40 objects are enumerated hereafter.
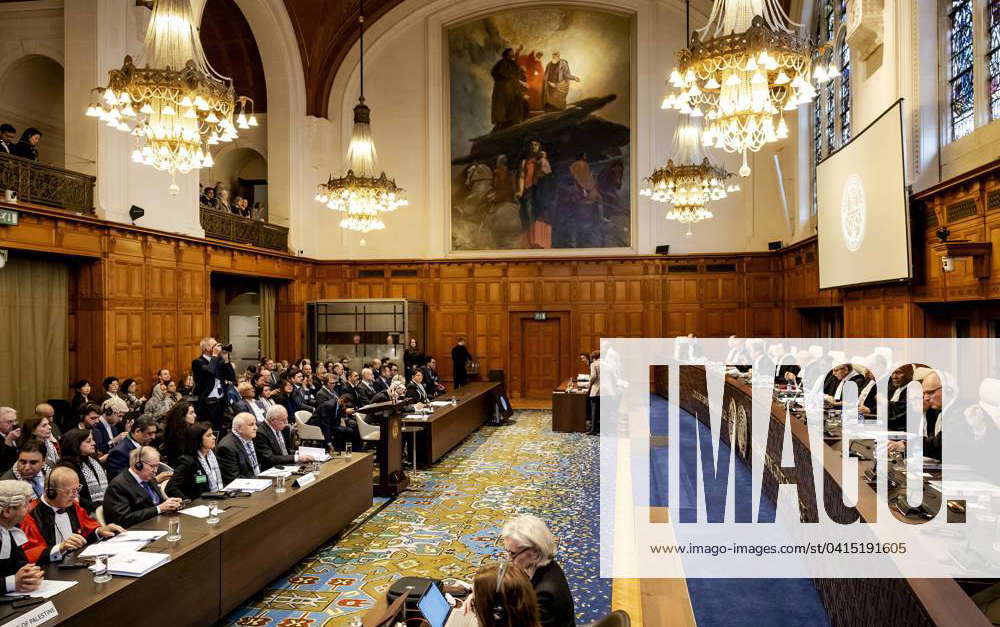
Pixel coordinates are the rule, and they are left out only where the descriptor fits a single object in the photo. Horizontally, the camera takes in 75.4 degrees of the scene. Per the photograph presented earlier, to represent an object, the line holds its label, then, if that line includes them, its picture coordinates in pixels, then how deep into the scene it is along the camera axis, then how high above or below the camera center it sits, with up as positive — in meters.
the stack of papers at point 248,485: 5.21 -1.33
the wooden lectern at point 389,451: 7.74 -1.58
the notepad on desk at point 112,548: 3.67 -1.30
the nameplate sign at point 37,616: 2.83 -1.30
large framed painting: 16.81 +5.04
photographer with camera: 9.23 -0.83
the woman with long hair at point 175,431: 5.86 -0.98
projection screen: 8.22 +1.56
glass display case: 16.11 -0.15
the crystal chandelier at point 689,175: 10.43 +2.33
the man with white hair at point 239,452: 5.79 -1.17
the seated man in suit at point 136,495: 4.43 -1.20
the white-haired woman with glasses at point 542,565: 2.81 -1.11
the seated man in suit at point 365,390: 10.90 -1.16
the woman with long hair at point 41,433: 5.89 -0.99
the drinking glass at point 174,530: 3.94 -1.29
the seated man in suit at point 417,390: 11.46 -1.23
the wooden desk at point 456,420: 9.15 -1.63
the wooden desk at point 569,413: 12.00 -1.74
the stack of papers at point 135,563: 3.45 -1.31
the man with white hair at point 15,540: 3.16 -1.11
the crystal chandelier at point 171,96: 6.16 +2.21
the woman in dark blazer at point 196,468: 5.32 -1.21
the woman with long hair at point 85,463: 5.37 -1.17
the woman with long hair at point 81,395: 8.43 -0.92
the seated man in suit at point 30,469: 4.51 -1.01
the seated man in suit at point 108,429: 7.09 -1.18
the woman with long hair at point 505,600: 2.28 -0.99
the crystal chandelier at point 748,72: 5.39 +2.16
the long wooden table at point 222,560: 3.29 -1.51
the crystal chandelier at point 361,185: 10.72 +2.33
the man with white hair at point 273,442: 6.29 -1.18
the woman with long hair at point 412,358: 15.20 -0.88
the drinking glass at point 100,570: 3.34 -1.29
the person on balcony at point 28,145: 9.11 +2.56
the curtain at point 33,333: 9.21 -0.11
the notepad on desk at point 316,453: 6.37 -1.32
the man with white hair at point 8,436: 5.90 -1.04
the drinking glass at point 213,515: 4.33 -1.31
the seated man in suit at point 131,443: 5.50 -1.08
